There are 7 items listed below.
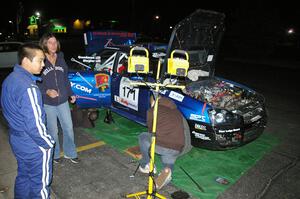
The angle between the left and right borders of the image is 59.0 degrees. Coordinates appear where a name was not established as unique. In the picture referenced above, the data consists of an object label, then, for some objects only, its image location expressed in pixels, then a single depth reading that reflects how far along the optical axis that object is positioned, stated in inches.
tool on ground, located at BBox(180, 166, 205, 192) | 142.8
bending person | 128.1
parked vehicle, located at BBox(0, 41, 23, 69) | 456.8
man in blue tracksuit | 96.0
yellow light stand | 111.1
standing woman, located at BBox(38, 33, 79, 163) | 141.2
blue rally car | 160.4
